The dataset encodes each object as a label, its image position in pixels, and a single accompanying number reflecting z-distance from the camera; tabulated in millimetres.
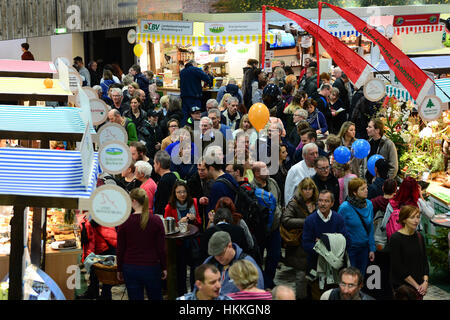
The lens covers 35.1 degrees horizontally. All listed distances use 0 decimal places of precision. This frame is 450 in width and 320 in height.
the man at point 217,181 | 7301
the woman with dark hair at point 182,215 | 7293
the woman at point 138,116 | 10945
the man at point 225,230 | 6328
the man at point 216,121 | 9922
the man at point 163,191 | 7656
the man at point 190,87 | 14008
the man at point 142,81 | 14906
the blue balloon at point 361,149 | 8703
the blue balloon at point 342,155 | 8164
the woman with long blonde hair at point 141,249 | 6246
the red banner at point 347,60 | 9359
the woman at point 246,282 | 5039
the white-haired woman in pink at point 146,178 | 7773
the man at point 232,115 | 11516
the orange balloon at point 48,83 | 7675
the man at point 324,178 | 7707
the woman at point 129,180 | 7926
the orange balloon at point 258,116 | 10195
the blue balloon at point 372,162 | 8453
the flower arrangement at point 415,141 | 9852
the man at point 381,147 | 9000
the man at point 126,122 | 10195
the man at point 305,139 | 9039
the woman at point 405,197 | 7211
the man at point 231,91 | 13281
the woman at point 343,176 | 8047
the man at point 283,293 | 4711
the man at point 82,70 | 16594
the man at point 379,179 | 7949
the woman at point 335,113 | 12742
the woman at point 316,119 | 11195
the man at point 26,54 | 15547
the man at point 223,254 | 5598
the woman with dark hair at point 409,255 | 6469
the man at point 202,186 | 7727
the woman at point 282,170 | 9117
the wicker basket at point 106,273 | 6934
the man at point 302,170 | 8125
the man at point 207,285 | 5004
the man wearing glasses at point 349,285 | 5328
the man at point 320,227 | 6559
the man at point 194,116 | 10883
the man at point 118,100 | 11797
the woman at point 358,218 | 6949
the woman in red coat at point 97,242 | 7227
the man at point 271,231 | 7547
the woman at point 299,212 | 7129
